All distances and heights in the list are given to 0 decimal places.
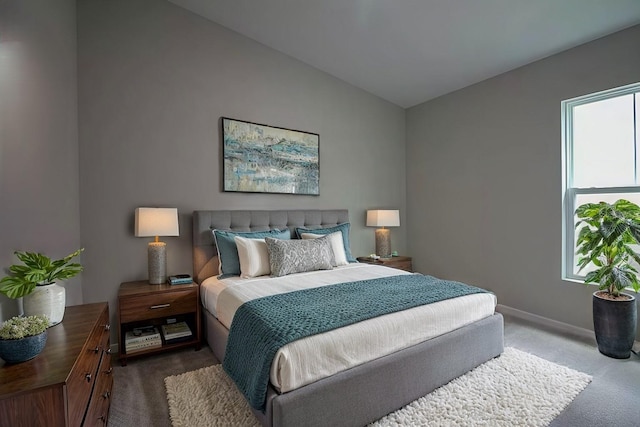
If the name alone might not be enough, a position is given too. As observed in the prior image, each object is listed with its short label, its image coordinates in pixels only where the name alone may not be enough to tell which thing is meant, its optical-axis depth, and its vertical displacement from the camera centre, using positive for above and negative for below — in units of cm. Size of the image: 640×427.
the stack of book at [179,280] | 274 -62
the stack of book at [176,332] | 265 -108
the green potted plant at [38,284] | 139 -34
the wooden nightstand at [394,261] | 402 -70
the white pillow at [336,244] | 335 -39
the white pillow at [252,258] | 283 -44
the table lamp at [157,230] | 264 -16
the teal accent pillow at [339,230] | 357 -25
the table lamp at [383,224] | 418 -20
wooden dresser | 101 -63
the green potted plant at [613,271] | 246 -54
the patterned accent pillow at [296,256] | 284 -44
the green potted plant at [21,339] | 116 -49
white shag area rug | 177 -123
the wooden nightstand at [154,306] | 245 -80
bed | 148 -96
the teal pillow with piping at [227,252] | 291 -40
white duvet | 151 -72
